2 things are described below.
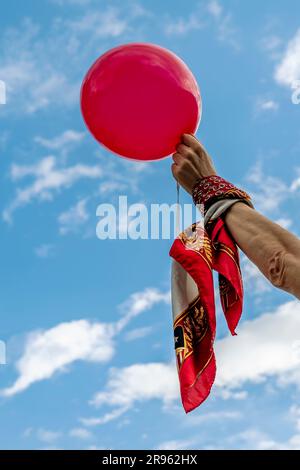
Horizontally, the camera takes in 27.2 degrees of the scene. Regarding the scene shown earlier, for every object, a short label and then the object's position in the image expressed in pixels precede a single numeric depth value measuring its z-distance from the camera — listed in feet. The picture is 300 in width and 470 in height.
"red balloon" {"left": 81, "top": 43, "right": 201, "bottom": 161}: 12.18
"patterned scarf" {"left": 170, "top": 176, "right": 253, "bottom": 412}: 9.29
